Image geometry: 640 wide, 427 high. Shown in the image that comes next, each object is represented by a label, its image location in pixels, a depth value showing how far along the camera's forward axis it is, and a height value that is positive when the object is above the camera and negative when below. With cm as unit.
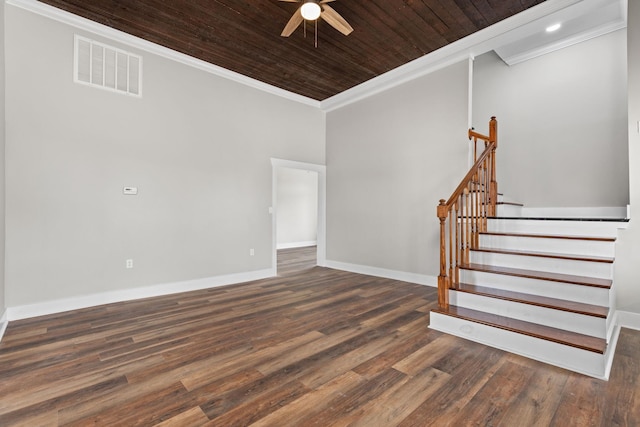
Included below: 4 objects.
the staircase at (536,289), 224 -73
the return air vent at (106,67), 352 +181
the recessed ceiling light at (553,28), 409 +264
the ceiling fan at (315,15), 274 +197
